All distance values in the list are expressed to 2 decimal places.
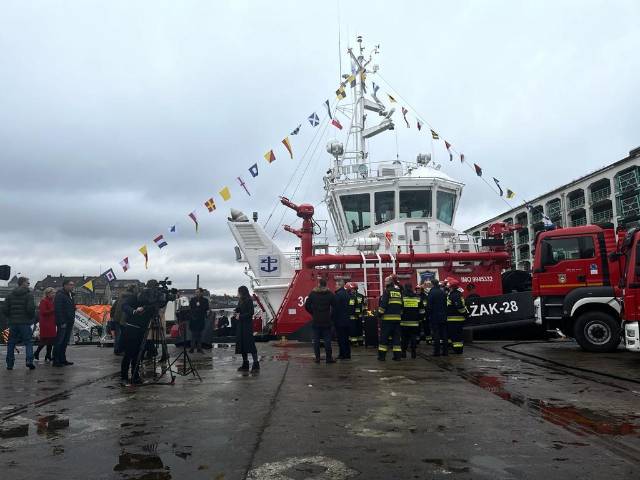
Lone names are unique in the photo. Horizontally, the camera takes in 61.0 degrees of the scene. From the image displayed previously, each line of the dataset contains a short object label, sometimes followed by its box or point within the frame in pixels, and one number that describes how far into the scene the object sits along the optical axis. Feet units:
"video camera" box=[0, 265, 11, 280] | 32.99
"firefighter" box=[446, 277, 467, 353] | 33.76
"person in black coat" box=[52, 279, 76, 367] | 31.14
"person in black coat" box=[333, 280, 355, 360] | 31.55
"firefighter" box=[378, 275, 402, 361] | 31.04
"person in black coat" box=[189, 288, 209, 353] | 37.47
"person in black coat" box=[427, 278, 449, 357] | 33.04
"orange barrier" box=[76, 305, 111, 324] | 83.27
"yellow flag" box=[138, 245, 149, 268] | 55.36
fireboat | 46.34
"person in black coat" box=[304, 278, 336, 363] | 30.14
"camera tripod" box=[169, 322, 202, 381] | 25.45
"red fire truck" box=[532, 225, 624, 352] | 34.45
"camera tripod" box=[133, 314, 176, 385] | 24.03
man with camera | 24.11
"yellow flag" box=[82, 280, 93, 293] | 62.85
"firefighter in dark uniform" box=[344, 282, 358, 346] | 36.56
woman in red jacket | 31.04
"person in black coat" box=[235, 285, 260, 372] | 27.45
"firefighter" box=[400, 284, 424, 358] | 32.94
